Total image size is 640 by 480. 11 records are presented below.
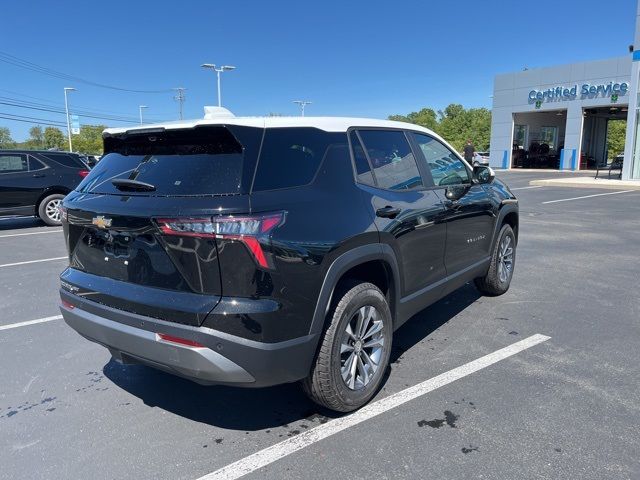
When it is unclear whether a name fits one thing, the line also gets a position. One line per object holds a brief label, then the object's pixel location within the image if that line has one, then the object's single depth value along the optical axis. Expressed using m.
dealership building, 30.48
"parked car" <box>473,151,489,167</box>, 35.84
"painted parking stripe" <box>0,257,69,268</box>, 7.33
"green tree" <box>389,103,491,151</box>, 70.31
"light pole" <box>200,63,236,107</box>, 34.31
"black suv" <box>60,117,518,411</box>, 2.51
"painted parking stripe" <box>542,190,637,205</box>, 15.59
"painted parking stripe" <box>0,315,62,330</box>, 4.72
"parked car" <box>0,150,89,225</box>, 10.85
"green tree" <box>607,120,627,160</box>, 58.31
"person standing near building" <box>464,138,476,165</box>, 22.68
